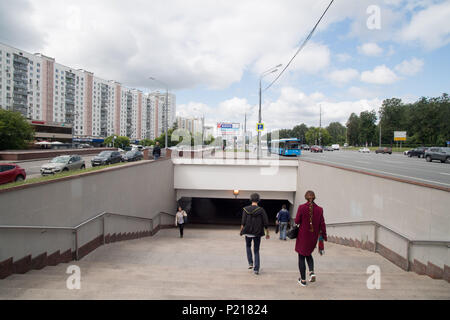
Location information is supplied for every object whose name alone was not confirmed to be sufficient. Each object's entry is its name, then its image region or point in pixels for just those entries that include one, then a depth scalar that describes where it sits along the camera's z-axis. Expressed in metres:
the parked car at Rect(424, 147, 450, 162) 21.28
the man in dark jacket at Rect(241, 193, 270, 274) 4.61
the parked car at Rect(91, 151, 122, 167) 18.66
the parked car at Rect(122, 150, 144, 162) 21.35
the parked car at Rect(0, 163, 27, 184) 9.93
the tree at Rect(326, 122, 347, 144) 115.14
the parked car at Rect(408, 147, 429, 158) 29.90
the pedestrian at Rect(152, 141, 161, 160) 15.28
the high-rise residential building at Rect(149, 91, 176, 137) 104.92
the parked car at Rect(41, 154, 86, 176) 13.34
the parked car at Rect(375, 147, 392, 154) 40.53
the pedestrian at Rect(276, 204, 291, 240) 11.08
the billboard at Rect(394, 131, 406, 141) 52.75
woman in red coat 4.03
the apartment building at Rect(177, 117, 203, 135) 113.70
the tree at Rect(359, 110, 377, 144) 75.34
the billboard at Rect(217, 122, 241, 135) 33.50
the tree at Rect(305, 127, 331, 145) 93.14
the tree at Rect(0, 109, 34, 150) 24.49
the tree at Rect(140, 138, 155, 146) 68.50
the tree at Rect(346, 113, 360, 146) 81.61
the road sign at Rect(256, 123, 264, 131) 19.81
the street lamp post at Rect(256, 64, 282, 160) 20.36
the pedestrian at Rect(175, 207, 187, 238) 11.48
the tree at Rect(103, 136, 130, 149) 60.81
